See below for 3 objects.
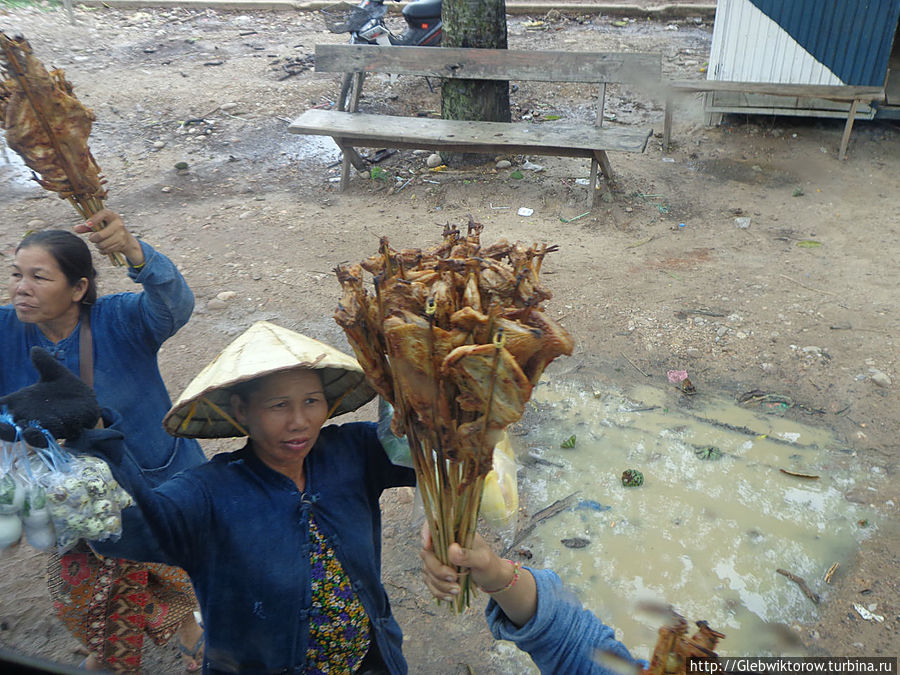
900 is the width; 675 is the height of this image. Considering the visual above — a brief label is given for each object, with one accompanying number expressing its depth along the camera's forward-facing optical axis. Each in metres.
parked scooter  9.57
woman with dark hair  2.33
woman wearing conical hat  1.80
